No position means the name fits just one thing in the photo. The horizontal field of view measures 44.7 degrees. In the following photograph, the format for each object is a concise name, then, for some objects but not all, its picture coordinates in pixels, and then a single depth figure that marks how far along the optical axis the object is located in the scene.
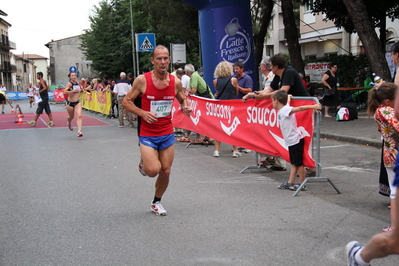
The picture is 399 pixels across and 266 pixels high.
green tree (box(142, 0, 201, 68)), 24.70
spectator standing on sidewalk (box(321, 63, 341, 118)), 16.45
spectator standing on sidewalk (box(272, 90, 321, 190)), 6.52
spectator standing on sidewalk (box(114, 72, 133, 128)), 18.25
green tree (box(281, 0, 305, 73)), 18.83
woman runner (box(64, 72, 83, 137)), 14.13
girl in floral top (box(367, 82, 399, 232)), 4.61
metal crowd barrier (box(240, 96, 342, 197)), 6.31
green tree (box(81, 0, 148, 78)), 48.85
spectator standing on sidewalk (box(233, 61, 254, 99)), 10.06
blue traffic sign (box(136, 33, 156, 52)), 20.53
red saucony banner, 6.58
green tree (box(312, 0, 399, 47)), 21.02
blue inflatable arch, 14.80
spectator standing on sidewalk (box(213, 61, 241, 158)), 10.23
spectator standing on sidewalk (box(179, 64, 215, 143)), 11.60
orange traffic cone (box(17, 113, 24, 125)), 19.84
